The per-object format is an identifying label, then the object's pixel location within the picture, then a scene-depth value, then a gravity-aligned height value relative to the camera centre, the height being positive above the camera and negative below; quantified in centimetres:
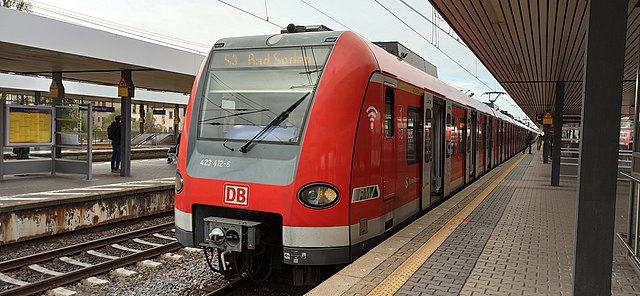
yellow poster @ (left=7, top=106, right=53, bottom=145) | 1153 +8
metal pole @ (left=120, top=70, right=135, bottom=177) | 1364 +2
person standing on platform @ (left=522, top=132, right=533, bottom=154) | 4054 -24
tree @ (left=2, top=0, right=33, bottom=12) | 3450 +867
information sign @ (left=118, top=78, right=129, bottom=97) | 1382 +115
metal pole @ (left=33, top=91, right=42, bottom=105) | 2233 +140
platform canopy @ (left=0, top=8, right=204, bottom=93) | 973 +176
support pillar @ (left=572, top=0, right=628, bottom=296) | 351 -2
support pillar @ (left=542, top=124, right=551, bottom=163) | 2309 -28
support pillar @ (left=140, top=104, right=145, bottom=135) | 3618 +118
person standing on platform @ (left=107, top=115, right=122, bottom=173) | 1467 -39
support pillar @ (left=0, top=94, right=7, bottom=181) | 1103 +8
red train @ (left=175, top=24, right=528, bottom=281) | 506 -21
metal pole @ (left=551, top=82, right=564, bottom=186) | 1470 -4
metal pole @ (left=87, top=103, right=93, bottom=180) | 1215 -19
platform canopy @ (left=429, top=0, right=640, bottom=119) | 792 +202
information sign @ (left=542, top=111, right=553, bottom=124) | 2005 +77
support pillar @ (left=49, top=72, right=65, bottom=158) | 1293 +85
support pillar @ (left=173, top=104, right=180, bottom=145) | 3138 +70
